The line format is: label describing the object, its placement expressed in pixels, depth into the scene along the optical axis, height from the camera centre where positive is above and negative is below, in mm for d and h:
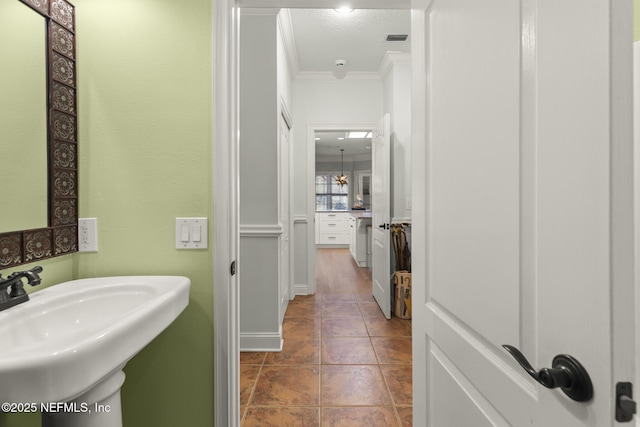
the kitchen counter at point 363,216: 6265 -83
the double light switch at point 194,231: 1291 -74
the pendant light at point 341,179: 9938 +987
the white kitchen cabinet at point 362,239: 6250 -525
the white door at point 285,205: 3156 +69
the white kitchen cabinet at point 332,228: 8820 -437
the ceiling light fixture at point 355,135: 6647 +1590
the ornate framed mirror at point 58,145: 1097 +244
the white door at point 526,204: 442 +13
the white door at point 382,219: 3352 -85
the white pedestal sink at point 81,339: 644 -309
